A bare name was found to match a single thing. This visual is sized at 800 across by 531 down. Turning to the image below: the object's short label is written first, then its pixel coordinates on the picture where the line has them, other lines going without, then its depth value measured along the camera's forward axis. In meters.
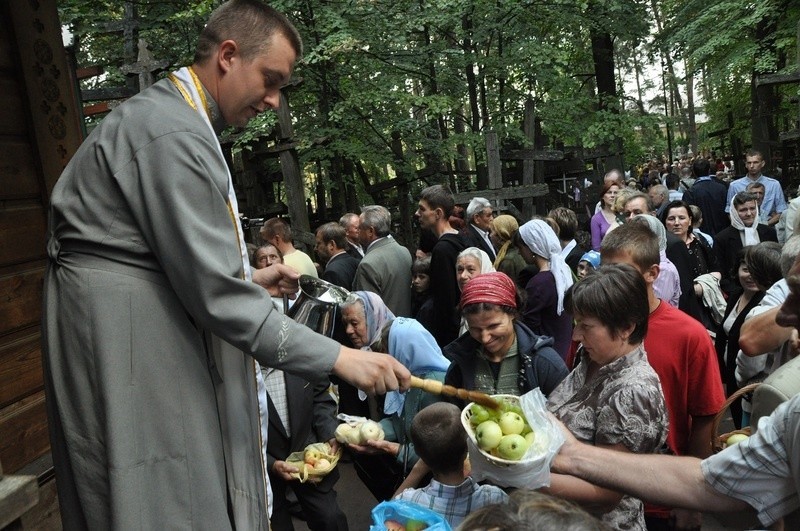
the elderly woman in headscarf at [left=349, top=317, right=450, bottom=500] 3.89
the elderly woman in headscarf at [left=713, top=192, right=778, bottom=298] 6.76
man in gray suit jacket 6.18
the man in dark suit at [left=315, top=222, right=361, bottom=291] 6.70
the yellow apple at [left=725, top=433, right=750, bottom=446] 2.71
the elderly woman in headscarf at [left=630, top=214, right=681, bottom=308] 4.96
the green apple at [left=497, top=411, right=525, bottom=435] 2.11
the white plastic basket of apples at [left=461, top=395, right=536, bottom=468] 2.04
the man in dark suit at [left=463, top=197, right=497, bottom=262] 6.91
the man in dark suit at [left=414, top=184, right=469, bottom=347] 5.91
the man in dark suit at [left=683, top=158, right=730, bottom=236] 9.44
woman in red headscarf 3.22
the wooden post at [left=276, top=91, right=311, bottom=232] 9.77
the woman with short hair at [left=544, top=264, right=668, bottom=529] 2.41
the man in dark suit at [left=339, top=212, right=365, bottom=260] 7.74
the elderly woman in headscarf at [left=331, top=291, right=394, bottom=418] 4.62
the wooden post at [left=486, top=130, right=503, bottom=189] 10.65
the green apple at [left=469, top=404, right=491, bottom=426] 2.21
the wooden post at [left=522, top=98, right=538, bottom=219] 12.14
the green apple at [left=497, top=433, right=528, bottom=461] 2.04
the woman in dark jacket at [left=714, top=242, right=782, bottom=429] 4.21
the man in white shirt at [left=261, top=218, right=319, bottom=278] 6.59
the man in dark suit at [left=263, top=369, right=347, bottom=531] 3.81
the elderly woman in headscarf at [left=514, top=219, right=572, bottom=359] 5.33
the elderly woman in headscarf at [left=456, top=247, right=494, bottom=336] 5.35
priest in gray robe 1.79
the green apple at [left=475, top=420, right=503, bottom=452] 2.07
